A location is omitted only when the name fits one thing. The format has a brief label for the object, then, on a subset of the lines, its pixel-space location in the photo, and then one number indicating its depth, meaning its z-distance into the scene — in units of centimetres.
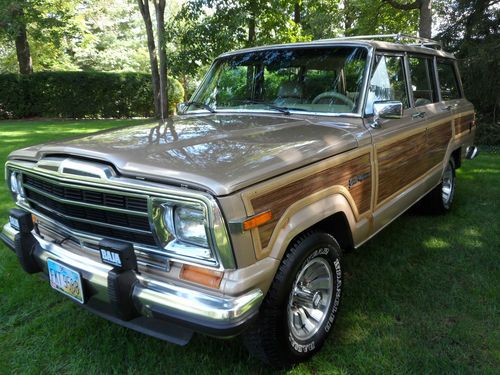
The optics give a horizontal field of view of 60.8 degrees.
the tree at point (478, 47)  988
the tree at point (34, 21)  1423
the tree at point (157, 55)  992
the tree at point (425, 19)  1075
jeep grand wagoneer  197
